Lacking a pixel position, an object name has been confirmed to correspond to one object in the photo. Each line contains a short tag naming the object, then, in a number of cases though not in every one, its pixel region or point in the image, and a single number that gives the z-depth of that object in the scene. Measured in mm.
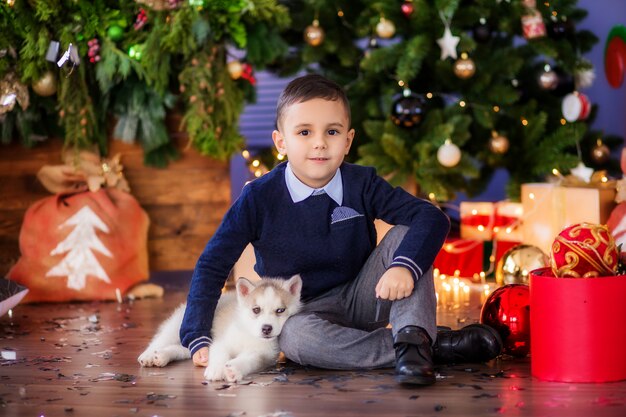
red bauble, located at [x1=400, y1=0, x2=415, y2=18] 3354
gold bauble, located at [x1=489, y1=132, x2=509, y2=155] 3400
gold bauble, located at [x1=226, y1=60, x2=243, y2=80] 3227
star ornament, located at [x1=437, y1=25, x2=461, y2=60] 3289
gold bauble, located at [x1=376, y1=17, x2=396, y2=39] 3324
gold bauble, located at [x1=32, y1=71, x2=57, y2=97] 3062
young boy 1934
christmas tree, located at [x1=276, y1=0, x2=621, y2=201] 3318
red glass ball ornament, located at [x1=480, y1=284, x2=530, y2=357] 2049
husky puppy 1930
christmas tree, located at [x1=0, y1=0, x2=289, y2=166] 2990
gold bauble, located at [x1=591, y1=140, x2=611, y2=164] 3590
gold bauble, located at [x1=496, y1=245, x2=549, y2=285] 2822
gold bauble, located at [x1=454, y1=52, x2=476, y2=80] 3271
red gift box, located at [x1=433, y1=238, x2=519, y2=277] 3486
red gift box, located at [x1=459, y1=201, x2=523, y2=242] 3480
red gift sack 3100
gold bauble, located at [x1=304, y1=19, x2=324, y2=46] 3400
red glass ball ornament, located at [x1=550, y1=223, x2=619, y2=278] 1796
